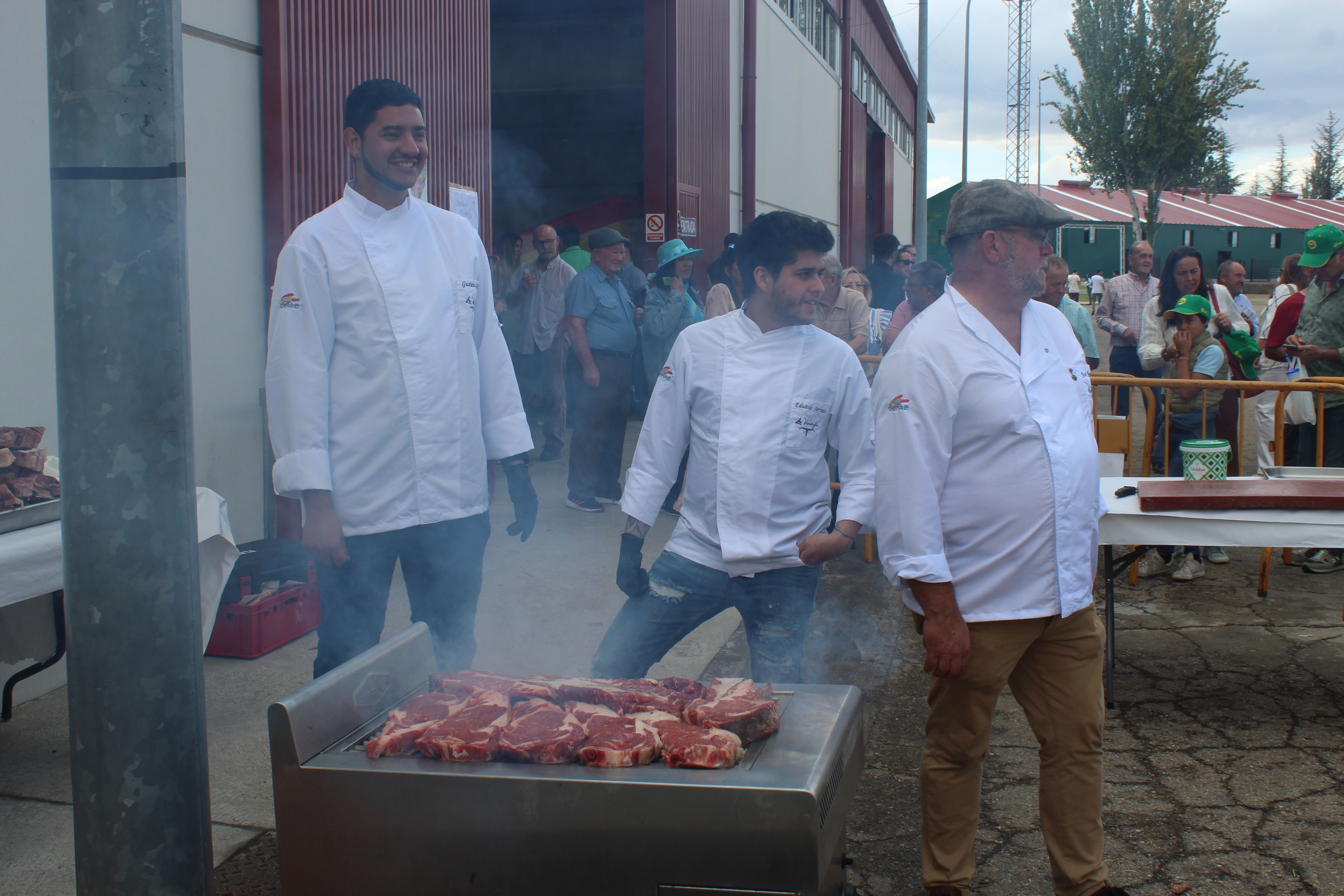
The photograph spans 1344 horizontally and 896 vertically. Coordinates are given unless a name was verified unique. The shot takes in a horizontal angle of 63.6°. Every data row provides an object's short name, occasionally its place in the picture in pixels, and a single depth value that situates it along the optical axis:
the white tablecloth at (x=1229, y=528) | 3.87
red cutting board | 3.91
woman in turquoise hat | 7.93
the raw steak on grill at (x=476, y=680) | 2.57
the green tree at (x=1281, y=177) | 73.94
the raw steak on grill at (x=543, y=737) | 2.12
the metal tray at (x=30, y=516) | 3.24
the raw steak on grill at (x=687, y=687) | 2.54
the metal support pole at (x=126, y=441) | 1.84
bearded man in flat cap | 2.56
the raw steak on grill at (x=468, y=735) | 2.13
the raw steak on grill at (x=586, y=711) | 2.35
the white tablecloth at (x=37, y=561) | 3.09
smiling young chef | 2.84
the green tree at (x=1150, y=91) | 31.00
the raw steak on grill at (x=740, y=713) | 2.23
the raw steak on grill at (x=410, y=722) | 2.17
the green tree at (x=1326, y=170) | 60.50
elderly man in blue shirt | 7.73
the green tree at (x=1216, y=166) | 31.94
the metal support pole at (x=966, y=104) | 35.56
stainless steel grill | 1.93
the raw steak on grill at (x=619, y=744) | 2.08
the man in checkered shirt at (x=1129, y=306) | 9.05
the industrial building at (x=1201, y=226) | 46.56
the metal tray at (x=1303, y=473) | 4.62
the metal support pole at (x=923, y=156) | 18.11
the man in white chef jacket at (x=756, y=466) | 2.98
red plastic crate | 4.66
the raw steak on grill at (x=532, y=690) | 2.54
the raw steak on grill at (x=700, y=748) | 2.08
